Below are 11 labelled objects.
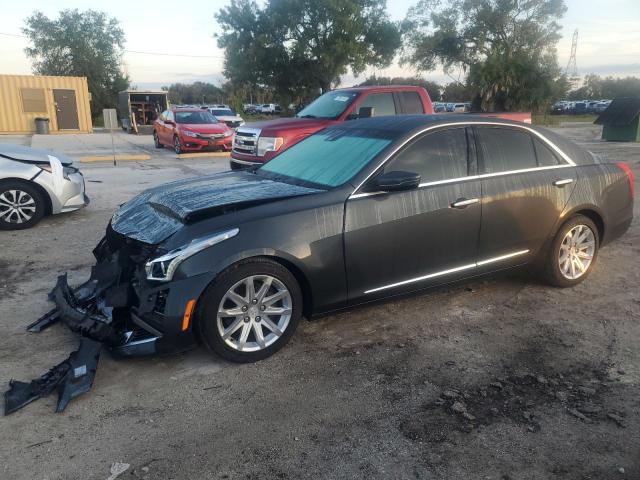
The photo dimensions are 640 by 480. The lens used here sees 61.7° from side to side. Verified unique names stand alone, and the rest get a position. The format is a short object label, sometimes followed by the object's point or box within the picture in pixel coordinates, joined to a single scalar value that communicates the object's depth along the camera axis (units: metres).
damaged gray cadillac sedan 3.44
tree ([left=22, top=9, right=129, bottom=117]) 53.16
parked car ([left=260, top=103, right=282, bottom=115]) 60.01
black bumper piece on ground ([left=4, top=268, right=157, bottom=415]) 3.24
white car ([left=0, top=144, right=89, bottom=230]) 7.19
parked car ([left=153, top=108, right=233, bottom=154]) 17.67
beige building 30.05
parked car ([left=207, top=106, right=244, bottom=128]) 27.81
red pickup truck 9.52
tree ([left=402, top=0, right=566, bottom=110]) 39.19
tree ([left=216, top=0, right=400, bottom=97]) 39.66
